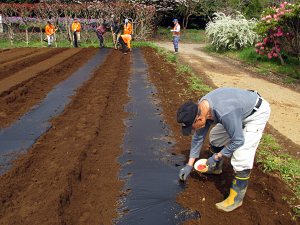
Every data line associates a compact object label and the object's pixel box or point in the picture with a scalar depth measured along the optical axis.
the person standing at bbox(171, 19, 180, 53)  10.82
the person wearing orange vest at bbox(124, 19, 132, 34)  11.51
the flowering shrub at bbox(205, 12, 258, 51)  11.68
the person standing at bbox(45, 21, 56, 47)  13.02
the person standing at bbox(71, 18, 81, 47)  12.73
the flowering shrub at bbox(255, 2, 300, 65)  7.84
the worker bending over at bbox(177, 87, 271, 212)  1.90
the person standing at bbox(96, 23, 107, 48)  12.85
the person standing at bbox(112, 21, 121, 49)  11.79
